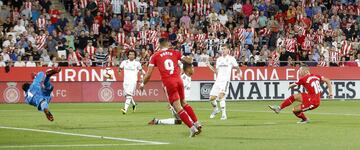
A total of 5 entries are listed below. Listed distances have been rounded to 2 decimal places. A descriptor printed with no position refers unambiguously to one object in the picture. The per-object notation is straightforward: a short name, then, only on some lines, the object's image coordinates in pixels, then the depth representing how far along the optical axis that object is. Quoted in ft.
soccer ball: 112.42
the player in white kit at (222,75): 92.58
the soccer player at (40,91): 77.92
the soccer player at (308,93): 81.35
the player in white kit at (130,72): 109.29
